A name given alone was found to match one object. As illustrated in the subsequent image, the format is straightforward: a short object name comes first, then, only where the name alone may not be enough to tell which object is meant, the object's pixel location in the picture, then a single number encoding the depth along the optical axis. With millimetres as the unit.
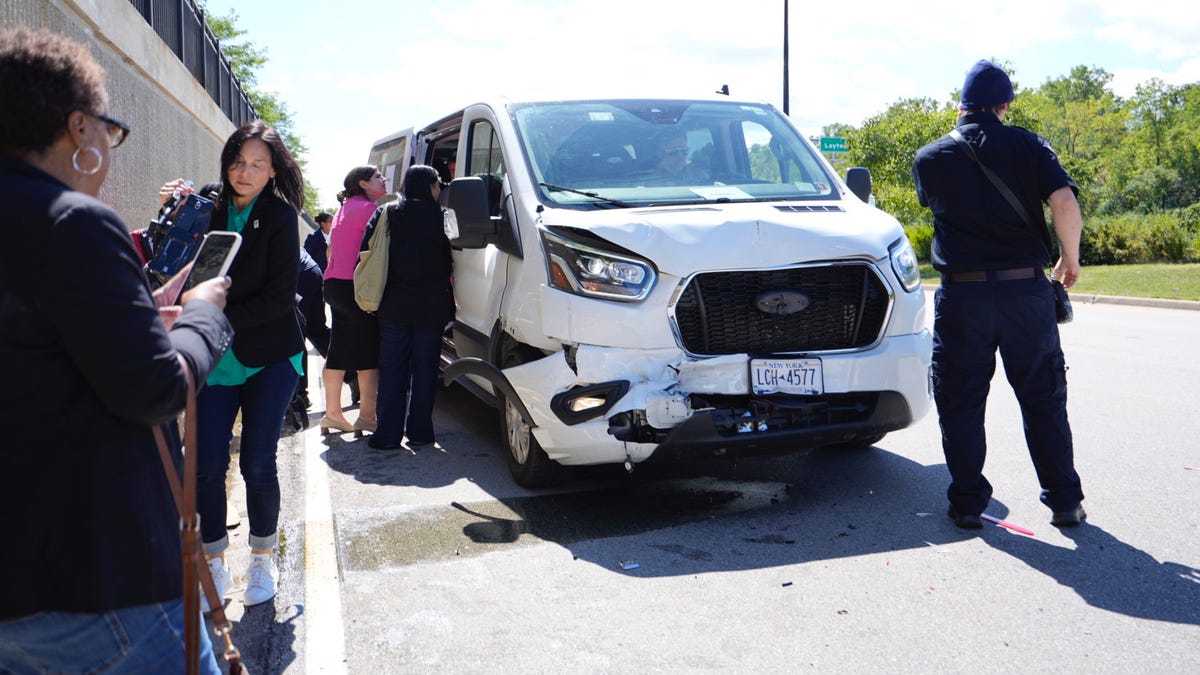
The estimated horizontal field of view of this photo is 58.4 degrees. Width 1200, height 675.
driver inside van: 5992
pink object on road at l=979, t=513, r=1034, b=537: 4848
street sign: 20188
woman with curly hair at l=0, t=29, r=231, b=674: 1767
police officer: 4828
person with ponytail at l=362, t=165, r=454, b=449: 6820
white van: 5016
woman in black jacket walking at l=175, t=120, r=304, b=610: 4039
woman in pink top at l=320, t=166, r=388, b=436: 7516
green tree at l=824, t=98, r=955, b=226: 36219
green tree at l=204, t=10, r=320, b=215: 48825
